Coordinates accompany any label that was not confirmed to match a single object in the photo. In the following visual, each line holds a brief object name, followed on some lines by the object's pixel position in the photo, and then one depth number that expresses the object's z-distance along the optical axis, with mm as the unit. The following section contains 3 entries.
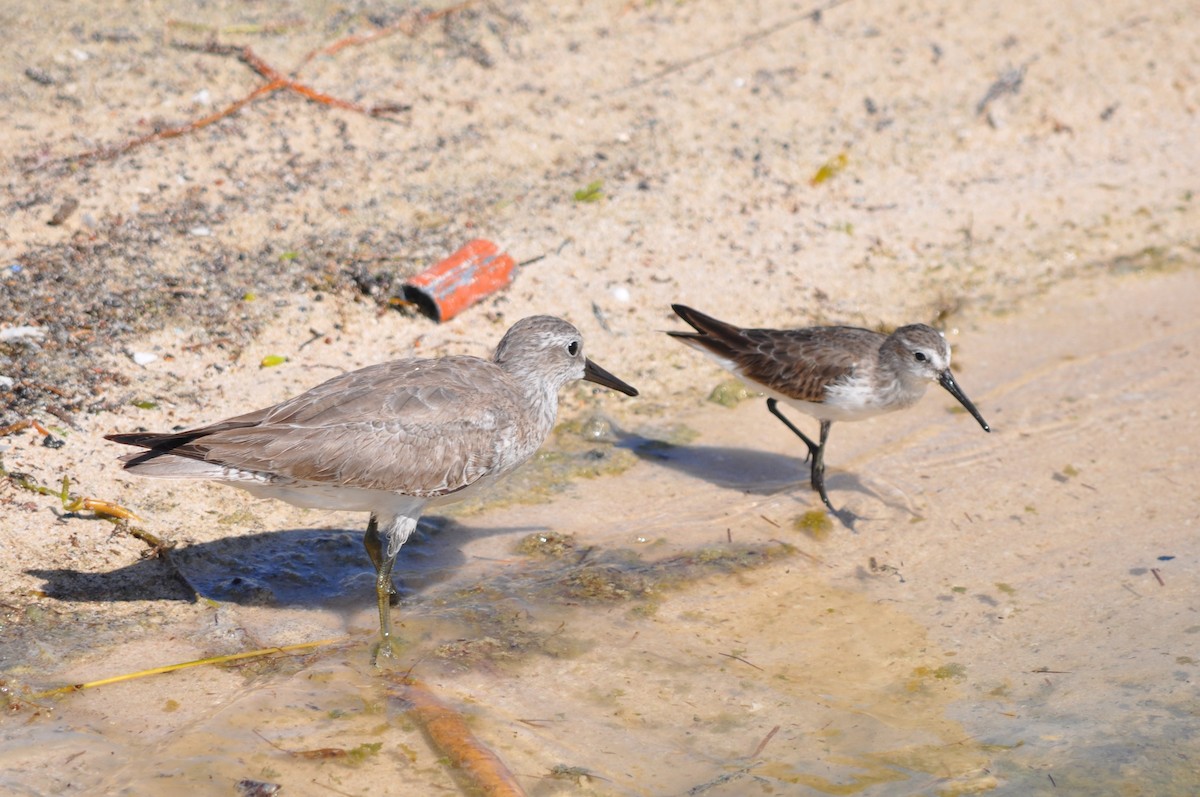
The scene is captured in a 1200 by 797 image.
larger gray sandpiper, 10773
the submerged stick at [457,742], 9463
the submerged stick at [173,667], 10023
